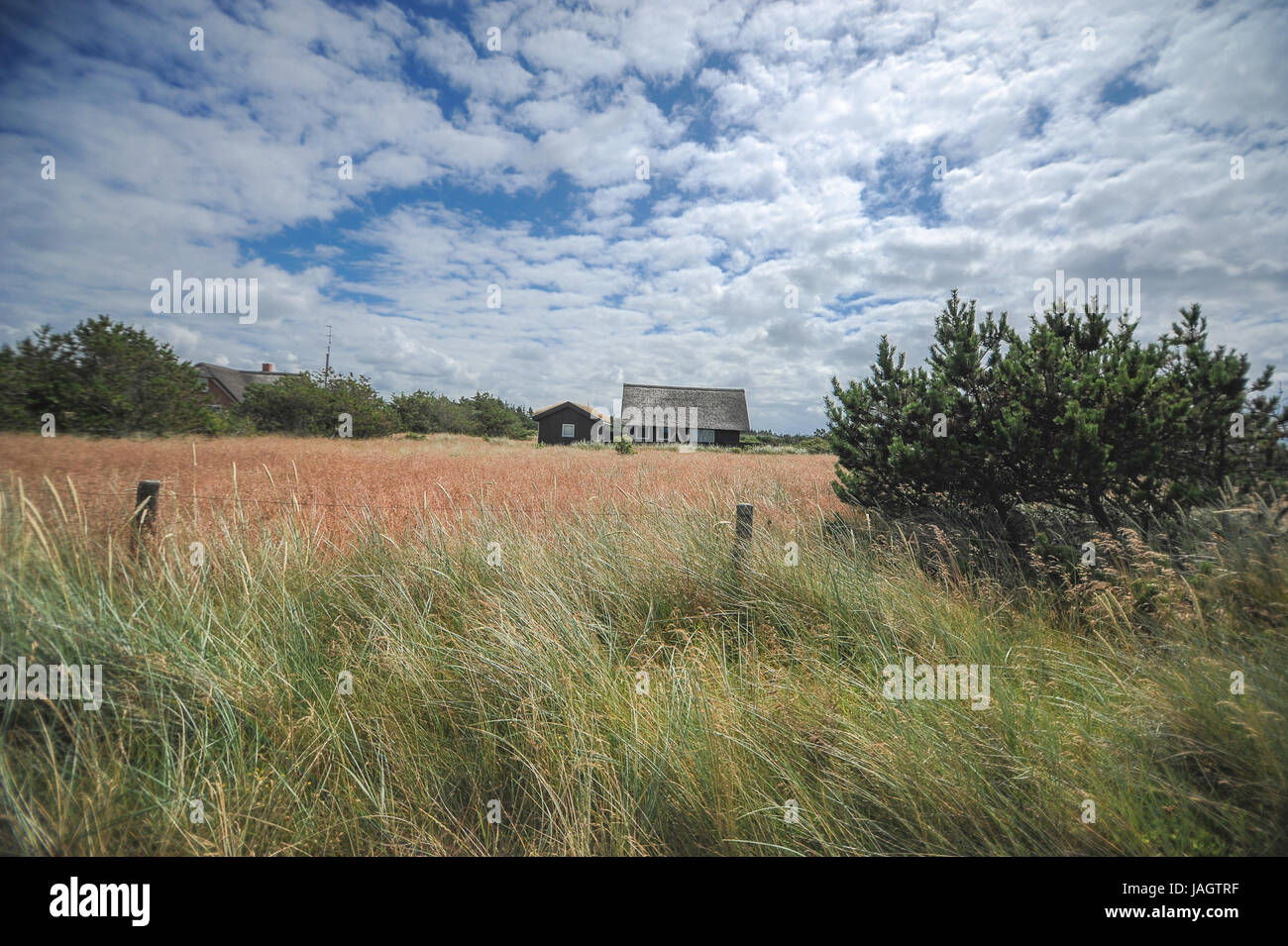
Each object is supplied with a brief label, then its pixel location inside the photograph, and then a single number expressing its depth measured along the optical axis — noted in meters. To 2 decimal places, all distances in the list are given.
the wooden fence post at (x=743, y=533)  4.15
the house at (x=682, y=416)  44.19
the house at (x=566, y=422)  46.31
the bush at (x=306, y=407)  27.42
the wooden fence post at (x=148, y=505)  3.86
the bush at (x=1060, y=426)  4.29
